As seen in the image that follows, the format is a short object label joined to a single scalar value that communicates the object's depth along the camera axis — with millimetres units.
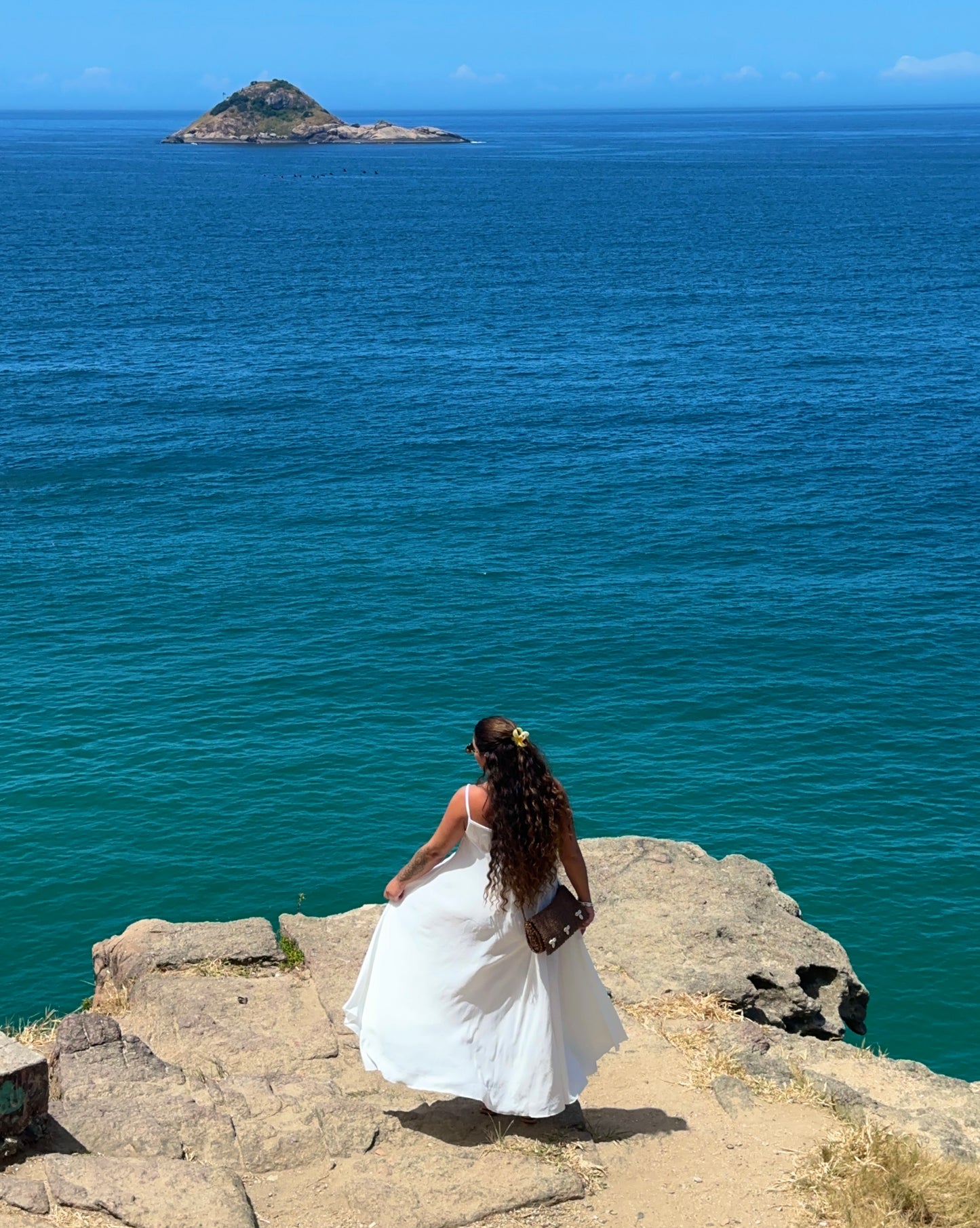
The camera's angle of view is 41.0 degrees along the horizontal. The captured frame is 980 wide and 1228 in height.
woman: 8469
